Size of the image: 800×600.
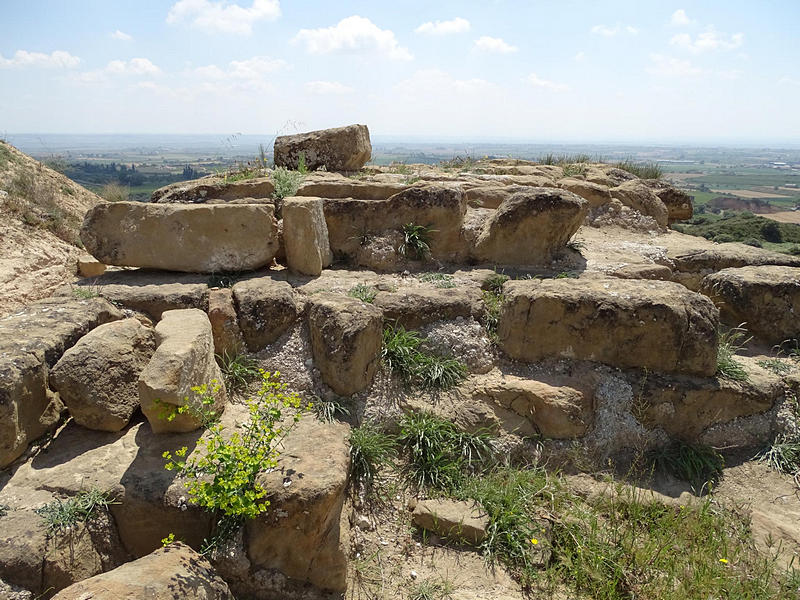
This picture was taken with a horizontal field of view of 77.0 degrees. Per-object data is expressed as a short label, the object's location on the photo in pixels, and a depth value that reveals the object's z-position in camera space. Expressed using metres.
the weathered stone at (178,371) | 3.30
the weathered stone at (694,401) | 4.52
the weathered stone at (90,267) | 5.33
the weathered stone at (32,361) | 3.27
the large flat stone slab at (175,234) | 4.99
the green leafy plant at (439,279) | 5.35
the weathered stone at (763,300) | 5.28
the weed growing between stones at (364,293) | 4.82
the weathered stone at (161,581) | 2.54
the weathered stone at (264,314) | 4.58
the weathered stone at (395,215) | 5.86
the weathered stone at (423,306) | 4.77
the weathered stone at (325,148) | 7.49
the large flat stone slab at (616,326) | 4.54
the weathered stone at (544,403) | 4.41
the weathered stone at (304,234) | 5.13
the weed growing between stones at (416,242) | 5.81
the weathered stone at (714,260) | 6.00
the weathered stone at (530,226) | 5.70
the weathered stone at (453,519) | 3.61
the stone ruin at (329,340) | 3.20
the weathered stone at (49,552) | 2.86
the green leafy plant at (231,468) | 2.97
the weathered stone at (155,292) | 4.61
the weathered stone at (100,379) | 3.48
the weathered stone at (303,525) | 3.11
